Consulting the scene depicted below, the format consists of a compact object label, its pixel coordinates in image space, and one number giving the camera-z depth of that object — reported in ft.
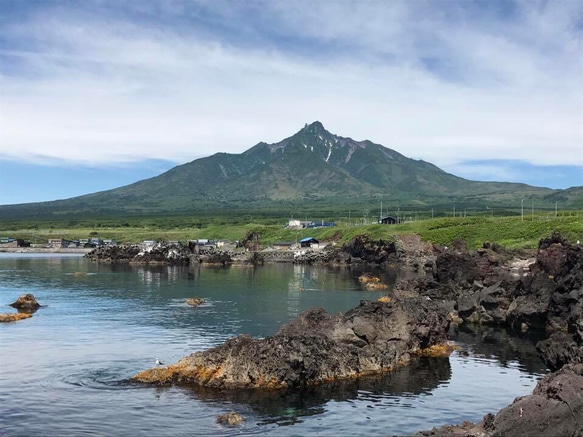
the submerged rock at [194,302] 249.84
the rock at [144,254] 513.45
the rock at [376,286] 317.22
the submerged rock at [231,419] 100.89
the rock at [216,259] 520.42
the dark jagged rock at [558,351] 128.57
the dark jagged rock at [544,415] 75.00
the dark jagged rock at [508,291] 199.00
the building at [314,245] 625.37
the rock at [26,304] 232.88
